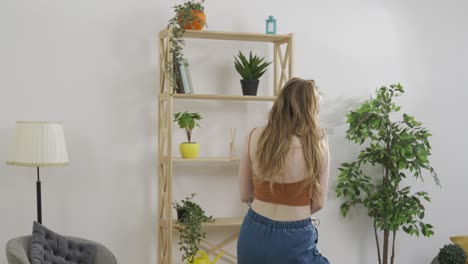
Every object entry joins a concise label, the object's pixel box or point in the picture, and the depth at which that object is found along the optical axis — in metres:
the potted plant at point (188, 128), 4.37
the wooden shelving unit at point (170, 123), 4.27
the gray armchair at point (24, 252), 3.38
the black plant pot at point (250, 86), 4.55
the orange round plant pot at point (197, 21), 4.36
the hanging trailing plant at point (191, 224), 4.28
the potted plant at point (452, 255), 4.68
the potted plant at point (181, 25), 4.25
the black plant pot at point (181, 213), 4.38
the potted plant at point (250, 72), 4.55
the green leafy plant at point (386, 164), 4.75
